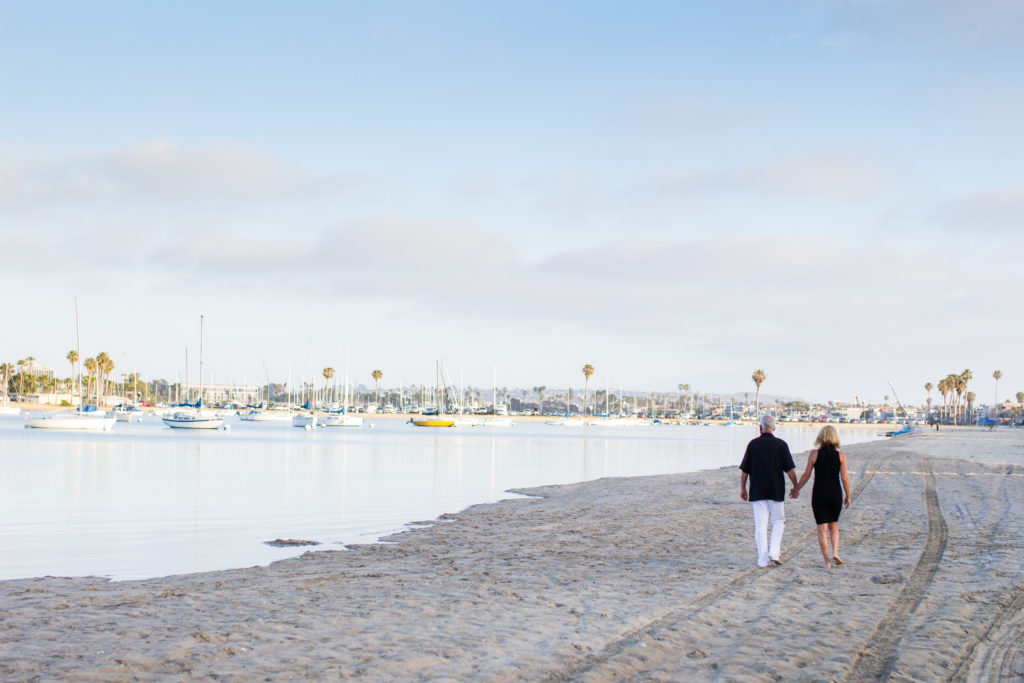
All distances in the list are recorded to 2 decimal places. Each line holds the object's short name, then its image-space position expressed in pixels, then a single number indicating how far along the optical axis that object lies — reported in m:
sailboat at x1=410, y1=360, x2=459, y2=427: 123.69
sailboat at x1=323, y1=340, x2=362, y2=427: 114.19
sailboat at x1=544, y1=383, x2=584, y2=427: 189.19
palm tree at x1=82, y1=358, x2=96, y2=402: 173.75
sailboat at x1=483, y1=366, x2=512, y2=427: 151.77
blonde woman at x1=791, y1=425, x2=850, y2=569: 11.44
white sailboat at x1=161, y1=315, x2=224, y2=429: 89.75
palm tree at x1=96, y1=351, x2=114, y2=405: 165.75
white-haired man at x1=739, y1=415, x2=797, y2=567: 11.53
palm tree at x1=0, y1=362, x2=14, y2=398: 181.16
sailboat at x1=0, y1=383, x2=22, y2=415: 152.88
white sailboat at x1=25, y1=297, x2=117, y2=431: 81.19
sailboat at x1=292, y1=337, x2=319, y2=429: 108.69
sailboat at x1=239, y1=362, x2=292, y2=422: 135.62
